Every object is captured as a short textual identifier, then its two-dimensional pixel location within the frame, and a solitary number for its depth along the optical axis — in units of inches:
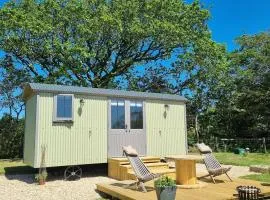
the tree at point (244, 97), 623.7
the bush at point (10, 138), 496.5
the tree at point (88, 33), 527.1
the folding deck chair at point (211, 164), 231.5
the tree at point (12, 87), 550.6
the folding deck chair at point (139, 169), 208.5
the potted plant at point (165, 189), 168.8
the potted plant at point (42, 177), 267.4
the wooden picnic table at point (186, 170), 221.4
